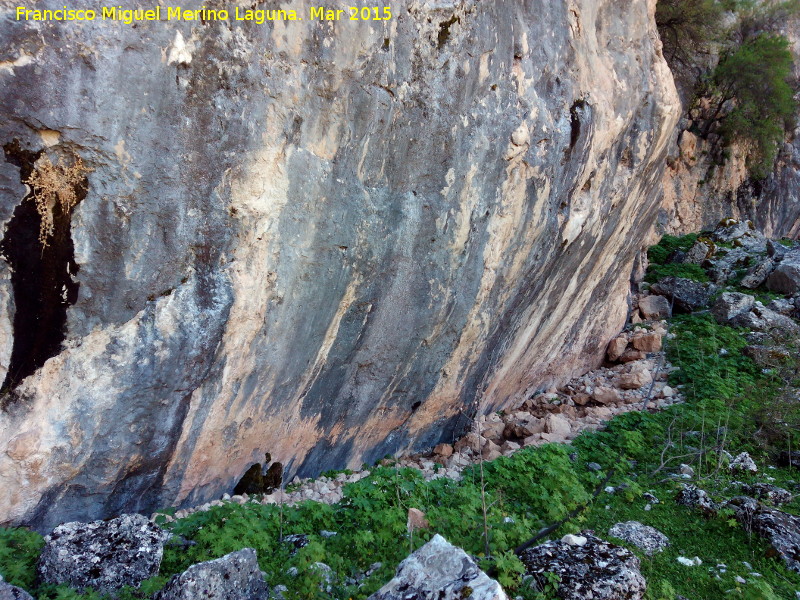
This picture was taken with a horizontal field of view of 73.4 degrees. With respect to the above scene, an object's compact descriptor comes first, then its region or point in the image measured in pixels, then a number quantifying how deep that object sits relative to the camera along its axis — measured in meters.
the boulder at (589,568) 3.07
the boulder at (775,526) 3.91
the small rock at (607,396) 7.30
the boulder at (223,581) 2.62
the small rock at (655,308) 9.90
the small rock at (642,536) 4.02
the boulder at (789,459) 5.64
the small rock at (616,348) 8.60
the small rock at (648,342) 8.68
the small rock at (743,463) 5.45
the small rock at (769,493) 4.78
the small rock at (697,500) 4.50
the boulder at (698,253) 11.40
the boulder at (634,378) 7.65
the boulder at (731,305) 9.30
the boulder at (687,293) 10.05
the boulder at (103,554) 2.84
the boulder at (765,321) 8.76
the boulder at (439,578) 2.33
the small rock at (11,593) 2.31
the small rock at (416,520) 3.85
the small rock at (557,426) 6.25
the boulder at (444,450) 5.86
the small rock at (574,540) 3.50
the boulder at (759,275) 10.34
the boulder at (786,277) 9.80
